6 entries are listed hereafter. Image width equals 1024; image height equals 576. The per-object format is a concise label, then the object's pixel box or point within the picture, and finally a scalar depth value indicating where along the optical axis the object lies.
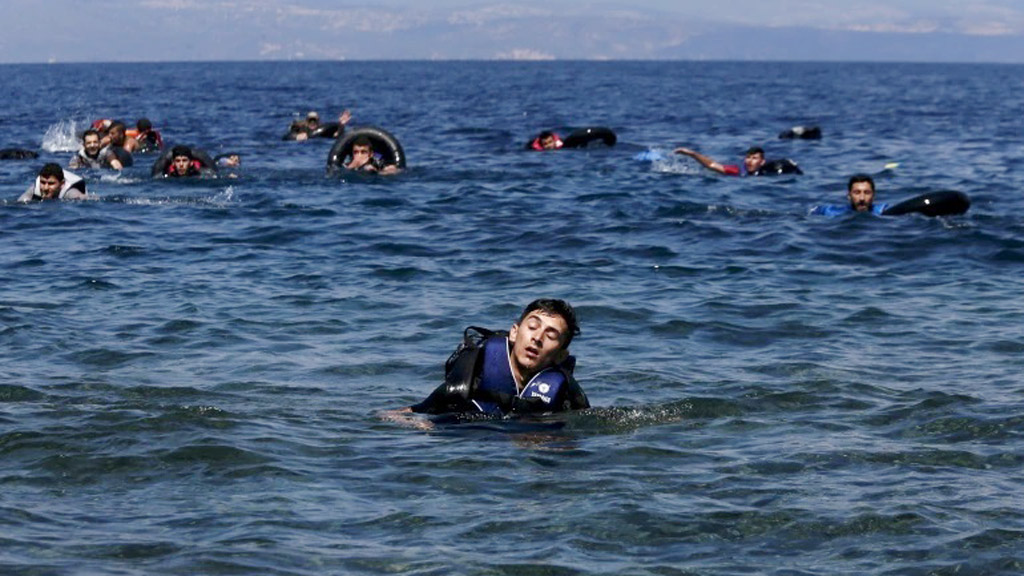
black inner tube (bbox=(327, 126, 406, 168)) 25.03
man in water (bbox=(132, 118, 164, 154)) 29.72
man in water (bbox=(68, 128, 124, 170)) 25.75
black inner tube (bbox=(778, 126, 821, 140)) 36.84
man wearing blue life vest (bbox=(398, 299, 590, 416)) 9.33
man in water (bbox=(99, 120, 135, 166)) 25.61
